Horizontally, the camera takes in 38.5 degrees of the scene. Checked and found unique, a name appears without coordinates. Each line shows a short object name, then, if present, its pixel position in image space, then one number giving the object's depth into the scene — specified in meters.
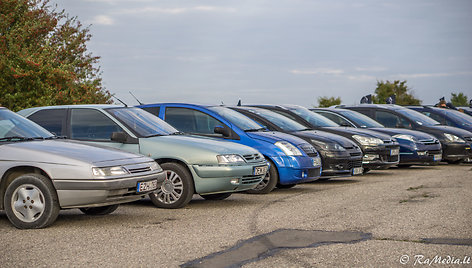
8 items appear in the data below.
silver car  7.77
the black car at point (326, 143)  13.18
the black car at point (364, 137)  15.44
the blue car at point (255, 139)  11.70
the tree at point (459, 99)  120.94
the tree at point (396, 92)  66.00
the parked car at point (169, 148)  9.62
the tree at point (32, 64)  22.88
